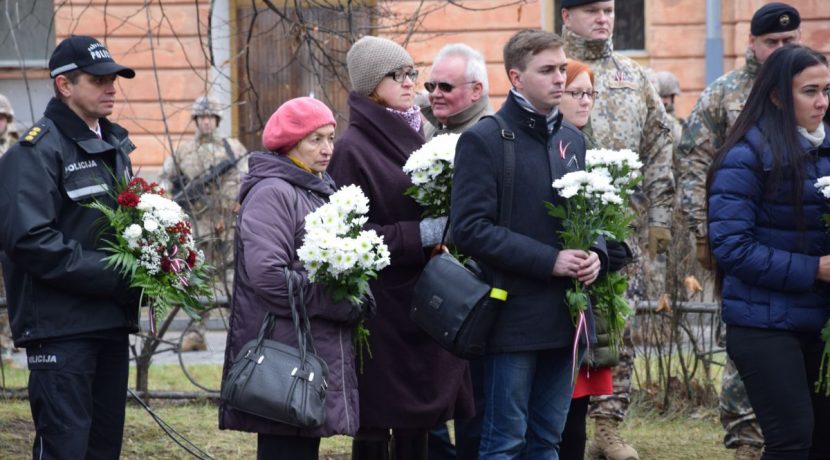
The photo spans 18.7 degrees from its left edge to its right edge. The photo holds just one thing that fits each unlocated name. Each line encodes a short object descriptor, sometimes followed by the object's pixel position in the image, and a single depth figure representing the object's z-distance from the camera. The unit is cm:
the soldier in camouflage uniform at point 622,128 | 1291
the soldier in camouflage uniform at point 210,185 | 1720
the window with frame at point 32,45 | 2872
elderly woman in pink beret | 959
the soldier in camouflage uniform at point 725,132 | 1287
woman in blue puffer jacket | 996
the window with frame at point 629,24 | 3239
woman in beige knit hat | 1041
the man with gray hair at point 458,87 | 1123
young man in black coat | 952
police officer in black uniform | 968
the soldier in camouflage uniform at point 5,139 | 2027
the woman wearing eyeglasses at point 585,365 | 1130
